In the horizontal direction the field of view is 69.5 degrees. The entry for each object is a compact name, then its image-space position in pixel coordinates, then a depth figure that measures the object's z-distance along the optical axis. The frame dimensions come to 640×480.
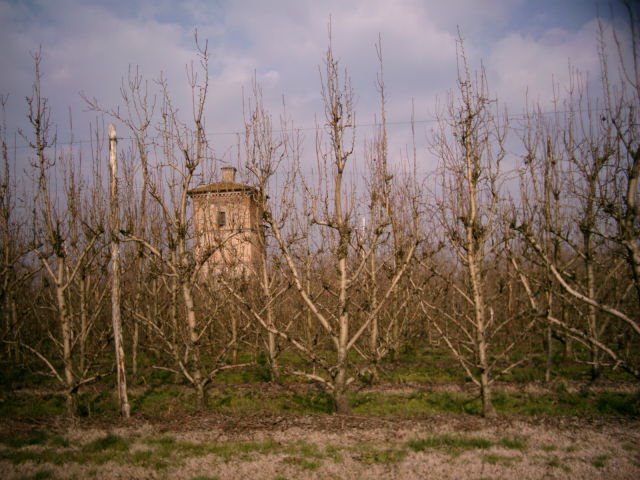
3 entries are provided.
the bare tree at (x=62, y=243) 8.57
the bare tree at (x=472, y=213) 8.07
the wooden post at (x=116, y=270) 7.96
